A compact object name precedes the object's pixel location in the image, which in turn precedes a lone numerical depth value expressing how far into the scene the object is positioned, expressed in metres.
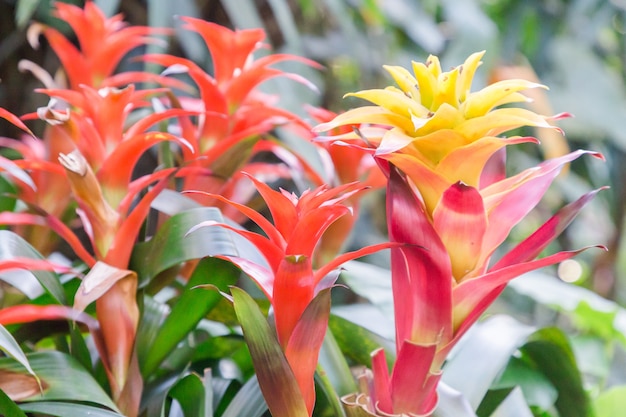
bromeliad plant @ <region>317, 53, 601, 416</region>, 1.63
